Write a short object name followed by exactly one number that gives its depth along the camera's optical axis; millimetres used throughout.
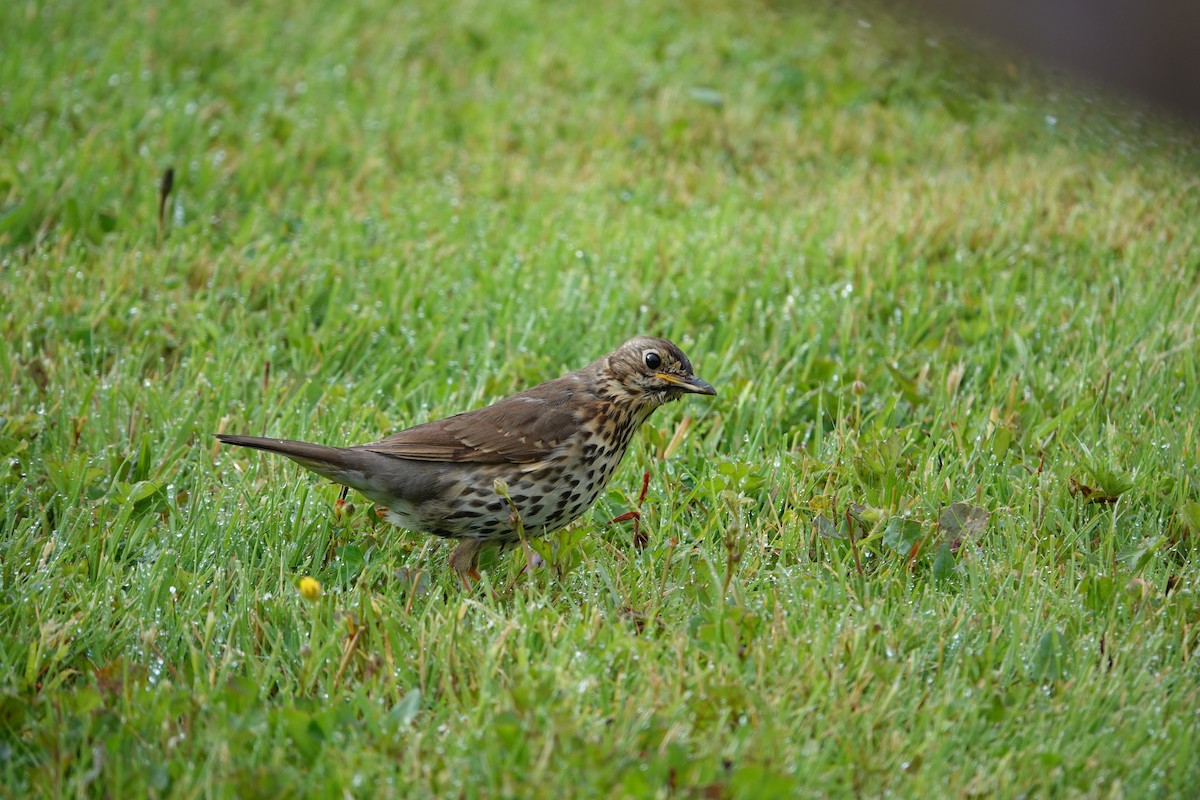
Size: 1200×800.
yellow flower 7059
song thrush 8227
